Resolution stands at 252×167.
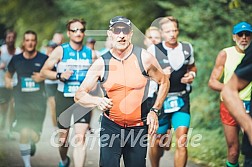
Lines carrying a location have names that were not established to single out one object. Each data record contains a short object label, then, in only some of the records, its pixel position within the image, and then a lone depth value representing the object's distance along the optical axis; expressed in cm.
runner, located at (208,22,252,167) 1137
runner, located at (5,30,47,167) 1364
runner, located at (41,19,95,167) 1216
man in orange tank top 901
